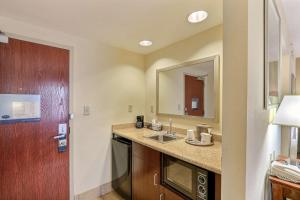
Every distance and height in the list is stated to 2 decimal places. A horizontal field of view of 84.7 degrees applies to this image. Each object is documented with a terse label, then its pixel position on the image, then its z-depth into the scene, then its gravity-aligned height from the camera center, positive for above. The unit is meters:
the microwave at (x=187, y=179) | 1.20 -0.66
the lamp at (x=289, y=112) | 1.26 -0.10
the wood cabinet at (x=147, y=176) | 1.60 -0.83
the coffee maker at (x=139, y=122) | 2.64 -0.36
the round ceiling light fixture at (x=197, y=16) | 1.60 +0.83
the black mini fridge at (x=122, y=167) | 2.06 -0.88
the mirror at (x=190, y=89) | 1.90 +0.15
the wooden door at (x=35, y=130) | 1.61 -0.31
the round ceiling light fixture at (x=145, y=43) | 2.27 +0.80
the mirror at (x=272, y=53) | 1.09 +0.35
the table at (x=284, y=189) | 1.12 -0.63
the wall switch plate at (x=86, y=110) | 2.13 -0.13
